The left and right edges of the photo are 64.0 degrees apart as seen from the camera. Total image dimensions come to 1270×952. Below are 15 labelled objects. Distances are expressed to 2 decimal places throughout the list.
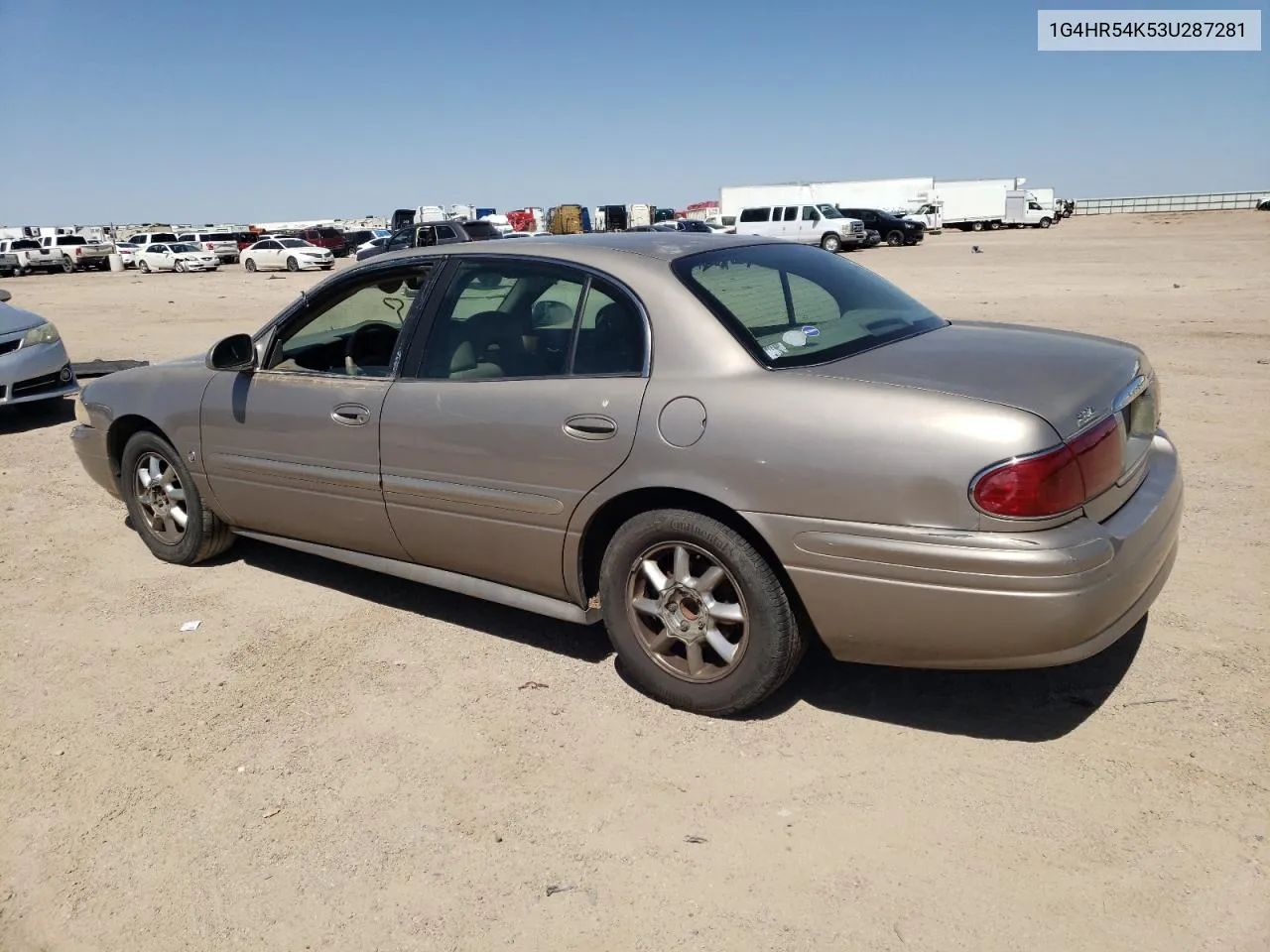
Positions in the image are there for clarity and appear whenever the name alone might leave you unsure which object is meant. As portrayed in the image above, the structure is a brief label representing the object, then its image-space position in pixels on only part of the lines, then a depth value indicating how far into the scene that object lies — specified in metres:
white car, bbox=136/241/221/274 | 42.56
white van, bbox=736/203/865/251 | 40.59
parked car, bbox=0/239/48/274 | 46.69
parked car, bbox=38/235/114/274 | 47.12
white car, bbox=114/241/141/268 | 45.38
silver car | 8.71
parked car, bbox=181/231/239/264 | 44.66
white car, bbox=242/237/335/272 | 39.16
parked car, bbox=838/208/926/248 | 45.22
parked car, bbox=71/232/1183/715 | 2.86
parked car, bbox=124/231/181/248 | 45.81
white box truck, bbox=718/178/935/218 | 57.59
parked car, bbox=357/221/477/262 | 28.56
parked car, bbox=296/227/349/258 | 47.78
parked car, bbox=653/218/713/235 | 34.36
